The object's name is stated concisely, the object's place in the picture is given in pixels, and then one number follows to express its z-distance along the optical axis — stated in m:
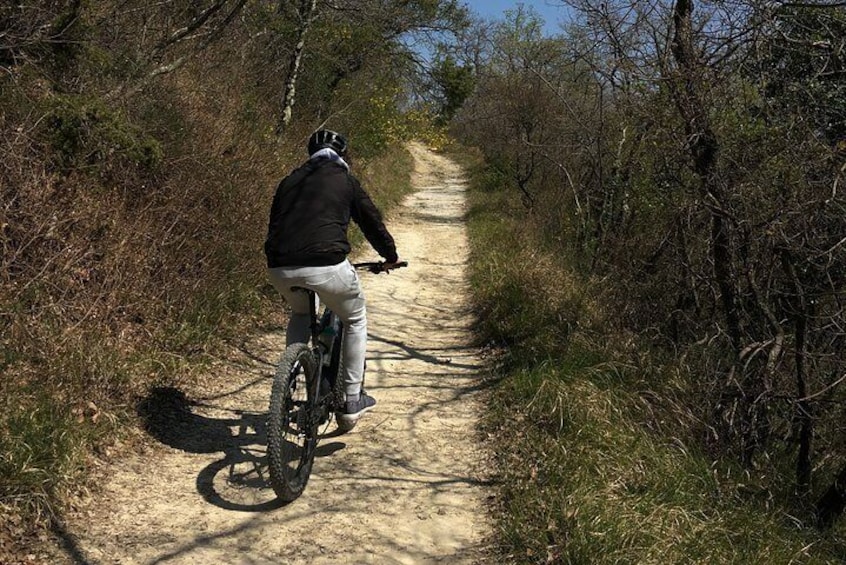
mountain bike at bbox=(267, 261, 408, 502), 3.51
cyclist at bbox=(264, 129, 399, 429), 3.76
